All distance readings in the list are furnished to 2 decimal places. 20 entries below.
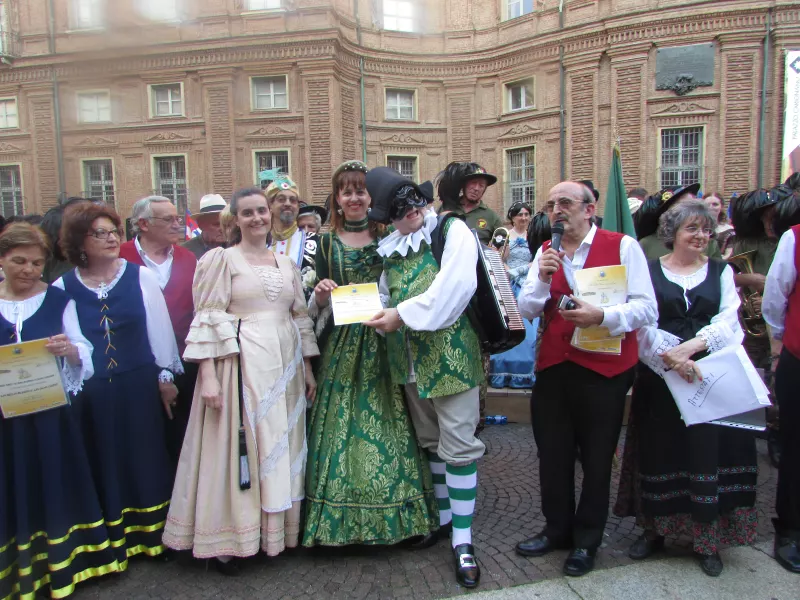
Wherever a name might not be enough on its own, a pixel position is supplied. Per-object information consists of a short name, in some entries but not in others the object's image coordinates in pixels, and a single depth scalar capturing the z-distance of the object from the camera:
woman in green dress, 2.76
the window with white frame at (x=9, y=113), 13.71
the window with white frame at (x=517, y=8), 15.27
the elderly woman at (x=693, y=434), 2.59
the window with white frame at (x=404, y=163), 17.14
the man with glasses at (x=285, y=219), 3.72
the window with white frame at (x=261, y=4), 14.74
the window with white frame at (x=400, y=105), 16.28
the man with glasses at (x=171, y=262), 3.26
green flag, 3.96
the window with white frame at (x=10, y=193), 15.81
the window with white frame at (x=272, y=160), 16.91
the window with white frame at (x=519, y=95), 16.34
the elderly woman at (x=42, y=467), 2.47
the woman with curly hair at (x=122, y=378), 2.72
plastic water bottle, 5.18
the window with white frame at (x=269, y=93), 16.33
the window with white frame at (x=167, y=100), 15.42
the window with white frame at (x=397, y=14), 13.84
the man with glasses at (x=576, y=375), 2.53
